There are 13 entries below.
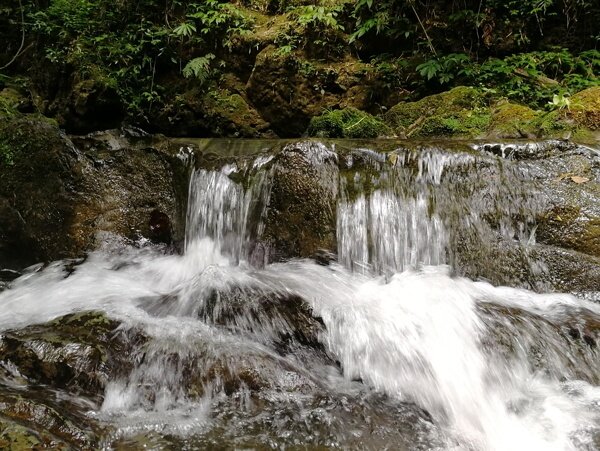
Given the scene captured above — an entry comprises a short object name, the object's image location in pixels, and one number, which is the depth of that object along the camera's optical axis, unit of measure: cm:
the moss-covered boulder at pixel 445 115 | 560
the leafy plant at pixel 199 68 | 693
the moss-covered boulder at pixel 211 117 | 711
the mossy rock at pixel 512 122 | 498
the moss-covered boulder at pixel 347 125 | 618
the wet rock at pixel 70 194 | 469
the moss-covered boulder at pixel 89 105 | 670
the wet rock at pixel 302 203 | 420
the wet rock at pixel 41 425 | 188
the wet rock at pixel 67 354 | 253
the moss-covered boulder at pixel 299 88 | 691
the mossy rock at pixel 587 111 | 477
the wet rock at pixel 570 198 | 377
